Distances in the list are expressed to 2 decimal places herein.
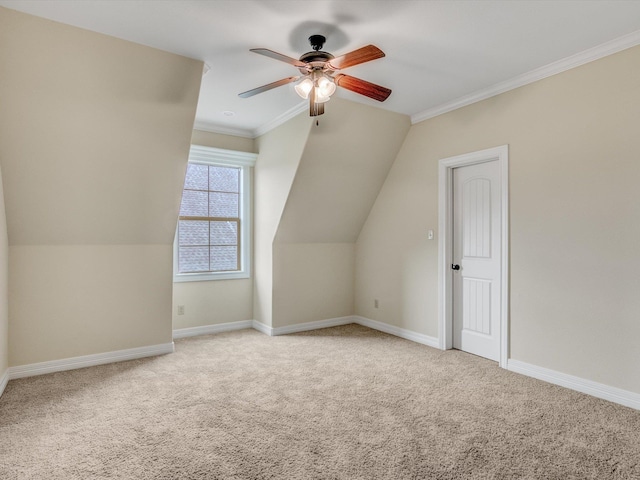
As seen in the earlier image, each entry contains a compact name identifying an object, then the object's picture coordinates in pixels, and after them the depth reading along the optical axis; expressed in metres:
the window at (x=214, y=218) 4.71
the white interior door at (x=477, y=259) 3.72
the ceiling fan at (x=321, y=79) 2.45
